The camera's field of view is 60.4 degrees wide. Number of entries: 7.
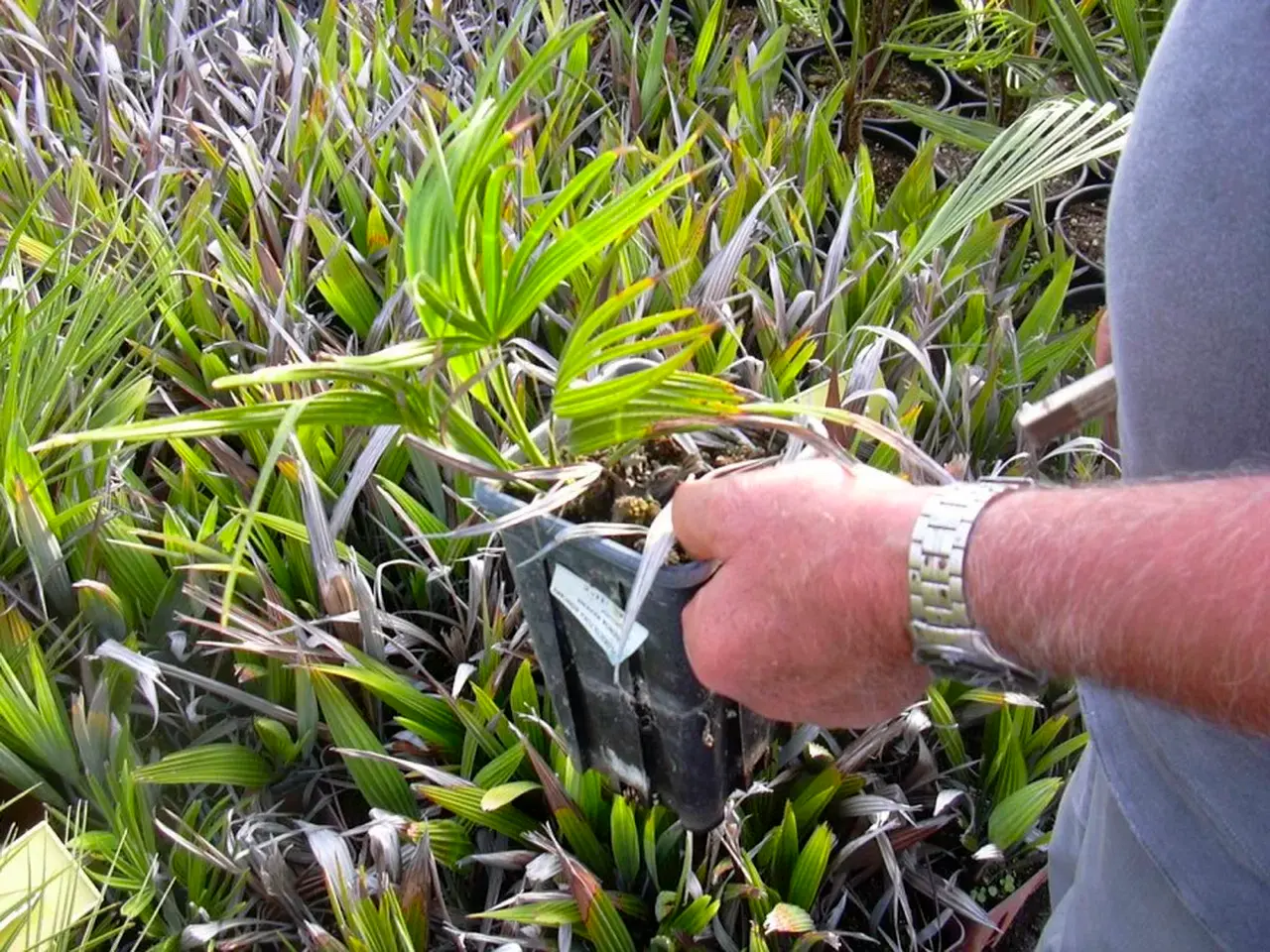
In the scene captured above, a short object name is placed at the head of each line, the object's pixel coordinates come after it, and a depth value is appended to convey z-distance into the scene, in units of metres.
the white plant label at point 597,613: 0.60
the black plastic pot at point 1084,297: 1.76
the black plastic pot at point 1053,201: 1.87
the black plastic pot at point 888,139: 2.09
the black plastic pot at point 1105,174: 1.99
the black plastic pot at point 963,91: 2.32
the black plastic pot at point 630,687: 0.60
